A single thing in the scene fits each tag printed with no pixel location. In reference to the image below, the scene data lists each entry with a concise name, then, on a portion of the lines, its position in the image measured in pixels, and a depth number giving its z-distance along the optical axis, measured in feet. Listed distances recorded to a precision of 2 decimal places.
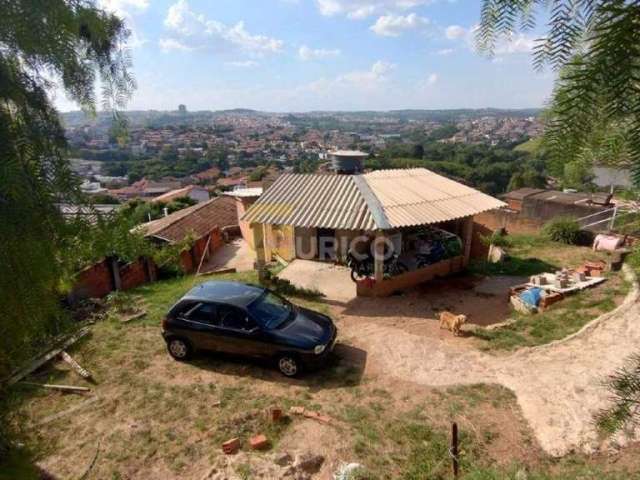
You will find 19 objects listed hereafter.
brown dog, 30.99
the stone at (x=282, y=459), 17.99
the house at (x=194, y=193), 130.10
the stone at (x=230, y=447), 18.84
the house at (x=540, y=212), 68.62
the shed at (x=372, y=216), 39.01
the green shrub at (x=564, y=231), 57.11
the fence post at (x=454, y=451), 17.09
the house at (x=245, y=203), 72.54
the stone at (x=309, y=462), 17.80
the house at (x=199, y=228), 63.46
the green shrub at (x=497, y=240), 54.86
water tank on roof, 55.83
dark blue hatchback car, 25.45
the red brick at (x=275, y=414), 21.01
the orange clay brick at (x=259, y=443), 19.19
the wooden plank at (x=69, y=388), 24.44
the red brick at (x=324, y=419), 20.86
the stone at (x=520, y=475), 12.77
